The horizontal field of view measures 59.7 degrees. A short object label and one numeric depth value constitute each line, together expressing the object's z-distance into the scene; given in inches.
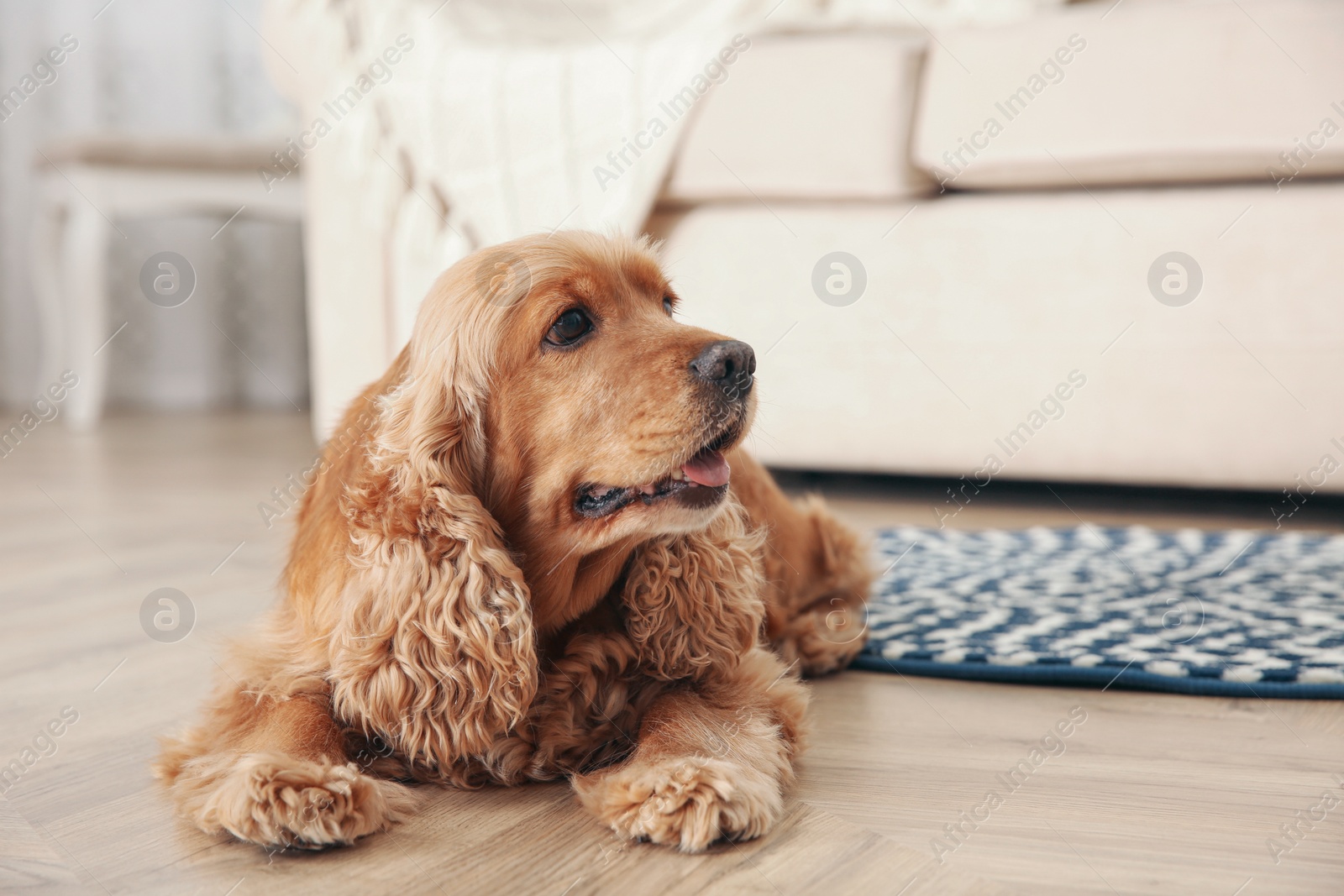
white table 189.9
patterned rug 74.6
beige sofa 112.2
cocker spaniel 53.8
